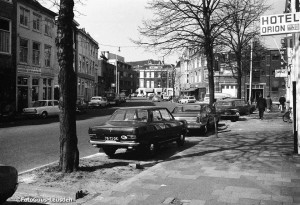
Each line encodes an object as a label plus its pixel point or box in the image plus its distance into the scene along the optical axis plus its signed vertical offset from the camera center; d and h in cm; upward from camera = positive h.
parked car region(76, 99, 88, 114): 3002 -56
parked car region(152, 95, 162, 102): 7019 +15
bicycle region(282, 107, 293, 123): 2167 -114
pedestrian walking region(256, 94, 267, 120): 2353 -30
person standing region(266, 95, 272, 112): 3239 -31
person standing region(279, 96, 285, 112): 3342 -22
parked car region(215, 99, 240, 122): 2298 -86
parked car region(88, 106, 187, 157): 896 -89
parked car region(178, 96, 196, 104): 6011 +14
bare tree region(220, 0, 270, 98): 2045 +575
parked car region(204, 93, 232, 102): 5136 +75
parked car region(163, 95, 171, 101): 7994 +66
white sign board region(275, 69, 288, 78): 2015 +166
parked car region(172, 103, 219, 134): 1523 -73
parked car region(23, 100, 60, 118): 2331 -70
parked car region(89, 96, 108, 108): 4104 -30
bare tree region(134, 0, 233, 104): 1988 +459
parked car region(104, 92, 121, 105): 4912 +25
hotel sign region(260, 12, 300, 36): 736 +170
